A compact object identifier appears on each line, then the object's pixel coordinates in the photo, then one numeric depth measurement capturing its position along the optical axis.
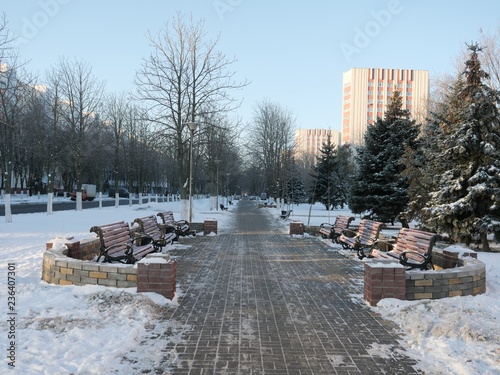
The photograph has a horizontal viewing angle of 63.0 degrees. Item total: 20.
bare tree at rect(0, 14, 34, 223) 17.88
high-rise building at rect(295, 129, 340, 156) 147.12
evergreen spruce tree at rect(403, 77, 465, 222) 14.43
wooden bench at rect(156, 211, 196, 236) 13.26
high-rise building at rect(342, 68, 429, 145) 105.12
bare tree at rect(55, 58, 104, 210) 27.89
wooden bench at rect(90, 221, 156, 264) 7.34
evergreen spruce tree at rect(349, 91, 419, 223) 22.16
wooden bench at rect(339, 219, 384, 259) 9.87
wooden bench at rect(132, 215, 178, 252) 10.21
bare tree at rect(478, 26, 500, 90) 25.03
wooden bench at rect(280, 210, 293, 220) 24.74
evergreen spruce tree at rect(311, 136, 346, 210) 44.66
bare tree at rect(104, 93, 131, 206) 36.34
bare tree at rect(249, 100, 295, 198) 42.66
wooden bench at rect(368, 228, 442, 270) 7.04
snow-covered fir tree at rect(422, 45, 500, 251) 12.54
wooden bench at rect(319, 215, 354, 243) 12.80
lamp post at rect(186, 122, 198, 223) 17.40
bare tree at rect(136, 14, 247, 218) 19.48
